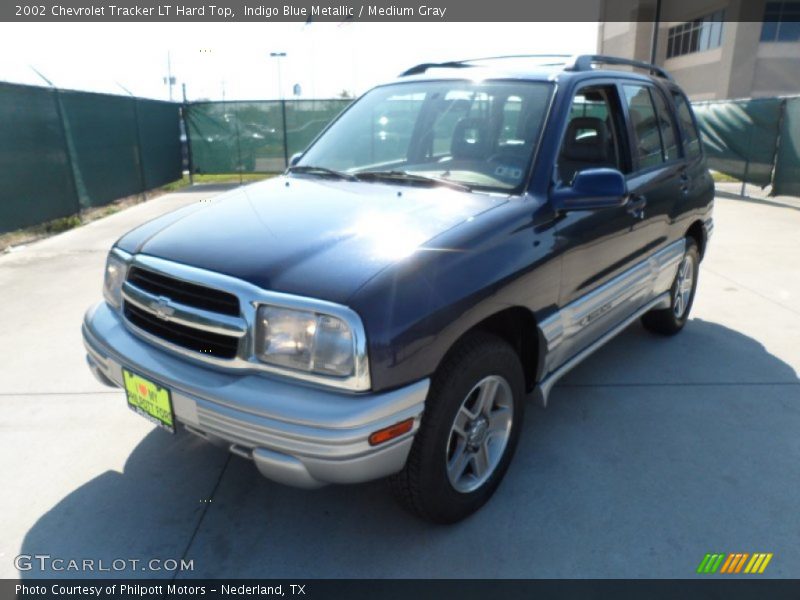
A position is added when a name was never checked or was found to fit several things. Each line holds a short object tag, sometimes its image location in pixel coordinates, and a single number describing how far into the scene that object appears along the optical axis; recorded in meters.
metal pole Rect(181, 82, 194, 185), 15.21
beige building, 33.53
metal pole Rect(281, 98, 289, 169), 15.54
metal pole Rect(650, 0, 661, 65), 19.58
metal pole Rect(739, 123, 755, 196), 12.68
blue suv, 2.07
